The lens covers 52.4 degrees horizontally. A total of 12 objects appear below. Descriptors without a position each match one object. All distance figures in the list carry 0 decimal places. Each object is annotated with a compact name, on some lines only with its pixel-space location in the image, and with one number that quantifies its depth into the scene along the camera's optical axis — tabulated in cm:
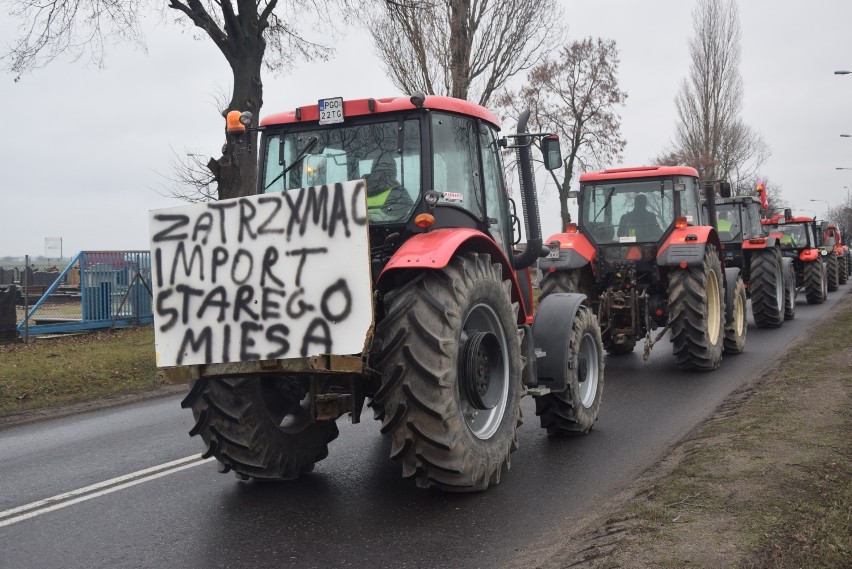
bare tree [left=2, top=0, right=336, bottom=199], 1733
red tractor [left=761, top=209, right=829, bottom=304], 2233
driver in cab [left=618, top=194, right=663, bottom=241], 1210
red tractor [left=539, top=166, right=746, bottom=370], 1132
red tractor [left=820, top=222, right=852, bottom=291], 2736
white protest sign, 514
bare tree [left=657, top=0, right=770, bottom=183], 4912
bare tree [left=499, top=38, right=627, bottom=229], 3597
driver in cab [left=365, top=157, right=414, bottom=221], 602
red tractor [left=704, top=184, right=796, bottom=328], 1630
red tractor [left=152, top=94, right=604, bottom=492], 524
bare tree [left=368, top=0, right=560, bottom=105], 2356
